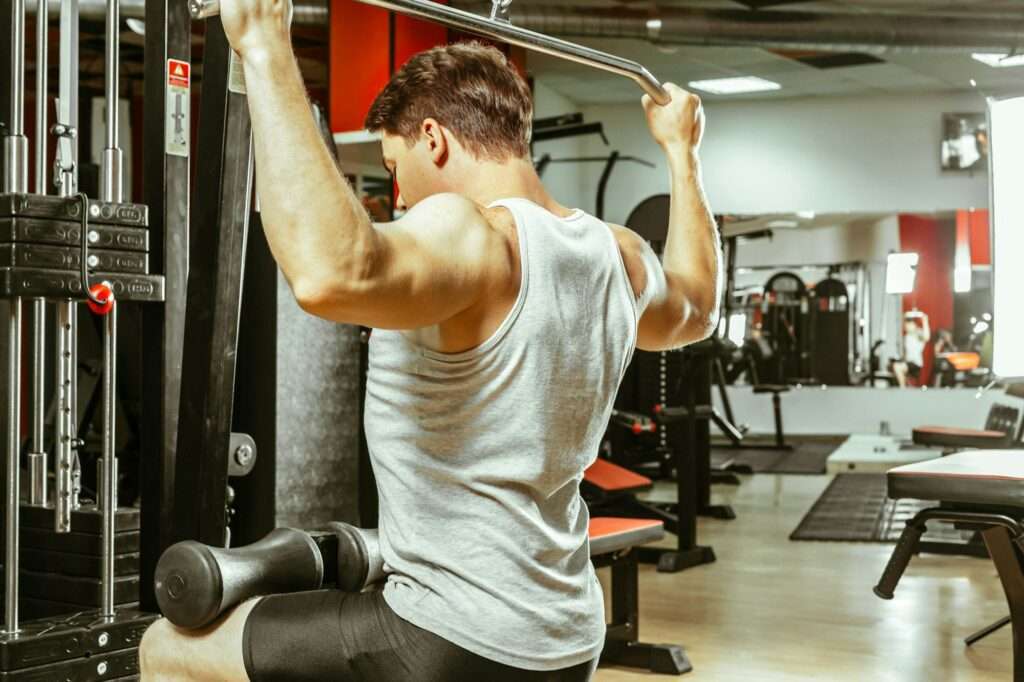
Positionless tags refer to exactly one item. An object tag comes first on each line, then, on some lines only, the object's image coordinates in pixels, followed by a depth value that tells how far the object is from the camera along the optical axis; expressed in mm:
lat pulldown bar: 1294
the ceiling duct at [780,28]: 7391
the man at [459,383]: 1123
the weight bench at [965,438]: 5355
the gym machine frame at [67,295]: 2059
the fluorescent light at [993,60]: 8678
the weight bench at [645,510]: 4656
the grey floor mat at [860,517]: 5684
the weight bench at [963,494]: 2352
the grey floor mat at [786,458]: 8672
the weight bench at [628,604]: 3330
